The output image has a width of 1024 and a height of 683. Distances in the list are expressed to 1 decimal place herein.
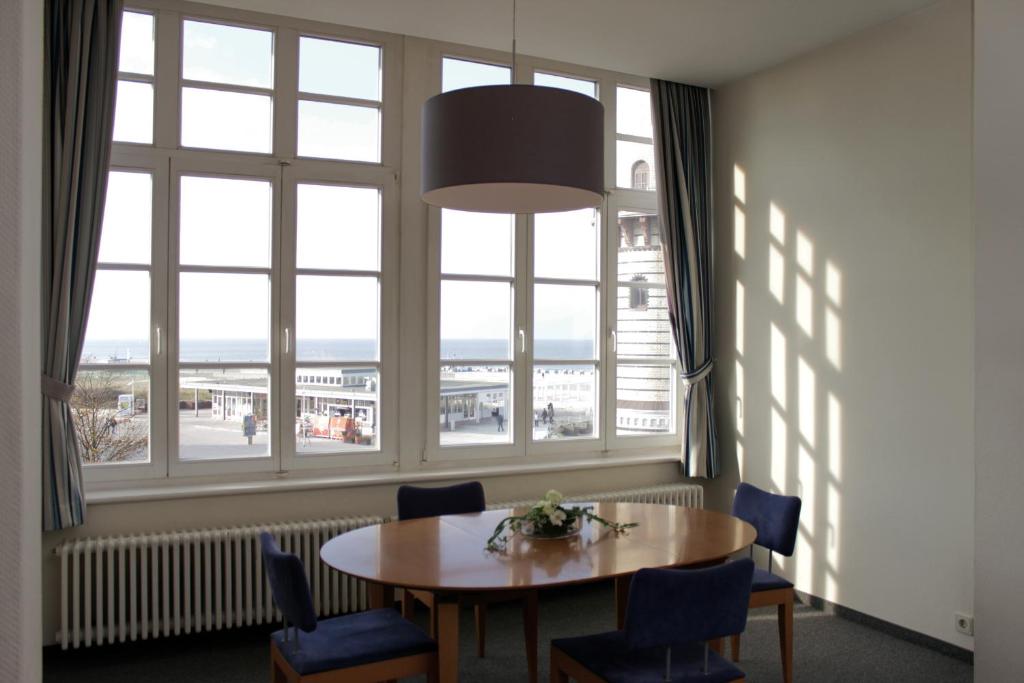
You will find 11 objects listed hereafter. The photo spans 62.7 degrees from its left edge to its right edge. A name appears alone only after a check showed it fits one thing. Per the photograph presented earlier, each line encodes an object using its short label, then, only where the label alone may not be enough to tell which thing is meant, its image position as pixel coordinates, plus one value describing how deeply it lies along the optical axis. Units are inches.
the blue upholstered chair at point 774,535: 150.9
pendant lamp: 118.8
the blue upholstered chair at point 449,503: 165.7
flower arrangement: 139.0
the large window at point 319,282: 177.8
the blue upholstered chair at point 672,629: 108.1
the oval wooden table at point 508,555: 118.1
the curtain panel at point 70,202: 159.6
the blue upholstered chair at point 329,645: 113.7
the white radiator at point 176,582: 162.2
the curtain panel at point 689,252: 223.9
